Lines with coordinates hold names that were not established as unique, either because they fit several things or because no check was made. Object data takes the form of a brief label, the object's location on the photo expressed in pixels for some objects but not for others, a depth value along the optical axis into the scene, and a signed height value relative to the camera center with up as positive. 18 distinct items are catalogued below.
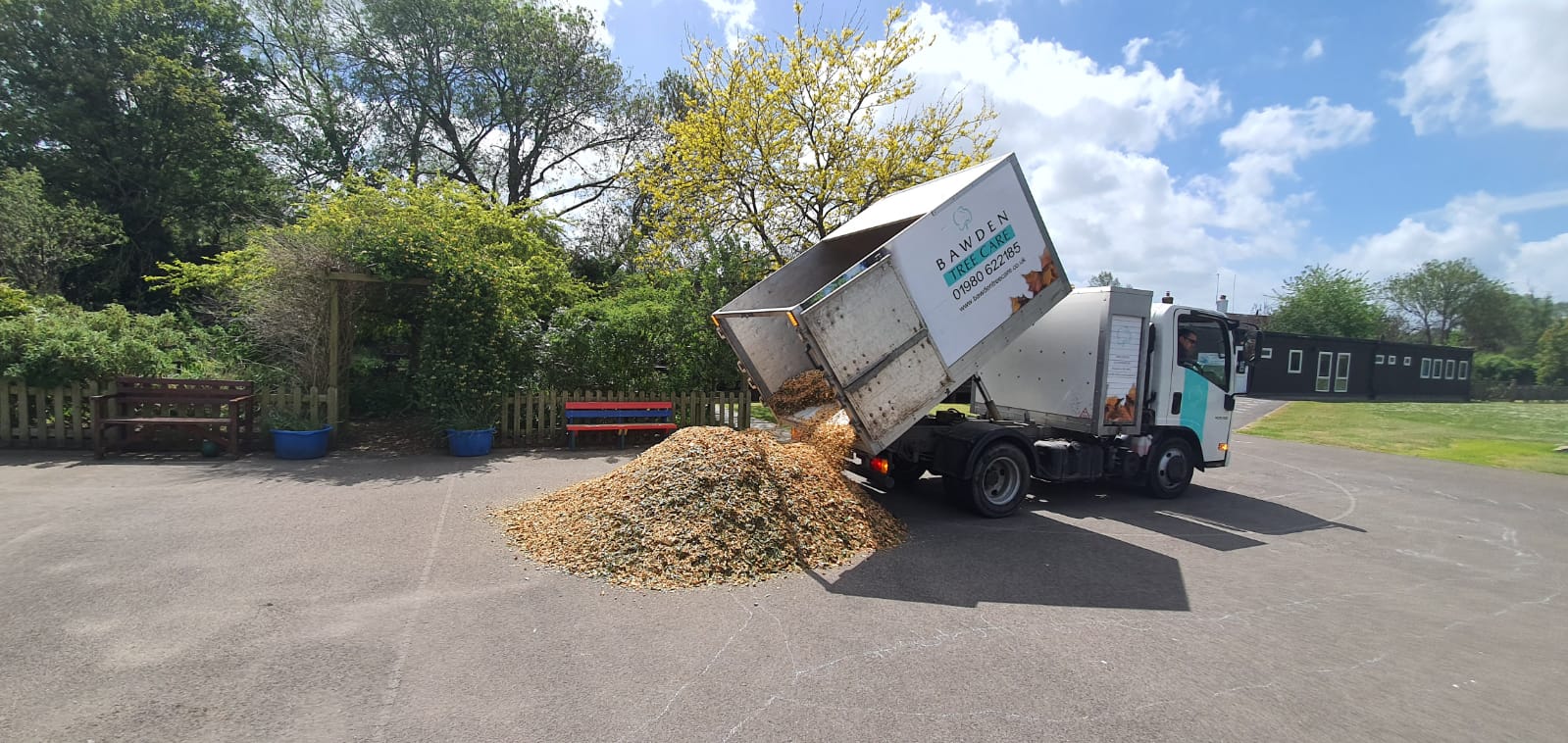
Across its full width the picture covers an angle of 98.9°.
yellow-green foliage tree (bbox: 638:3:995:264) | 15.52 +4.80
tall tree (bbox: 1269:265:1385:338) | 41.53 +3.77
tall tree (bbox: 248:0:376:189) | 22.84 +8.65
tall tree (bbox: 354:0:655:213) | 22.66 +8.95
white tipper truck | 5.91 +0.06
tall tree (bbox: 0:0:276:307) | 17.39 +5.38
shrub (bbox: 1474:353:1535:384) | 44.81 +0.30
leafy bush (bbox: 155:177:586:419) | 10.24 +0.73
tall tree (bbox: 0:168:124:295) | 12.89 +1.89
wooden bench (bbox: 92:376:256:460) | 9.30 -1.06
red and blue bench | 11.08 -1.23
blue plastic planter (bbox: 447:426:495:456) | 10.13 -1.56
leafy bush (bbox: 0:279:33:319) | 10.33 +0.33
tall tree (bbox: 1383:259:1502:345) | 55.56 +6.72
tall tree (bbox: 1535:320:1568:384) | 45.19 +1.14
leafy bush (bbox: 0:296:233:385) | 9.18 -0.29
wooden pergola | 10.36 +0.35
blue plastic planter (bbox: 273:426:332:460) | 9.54 -1.59
